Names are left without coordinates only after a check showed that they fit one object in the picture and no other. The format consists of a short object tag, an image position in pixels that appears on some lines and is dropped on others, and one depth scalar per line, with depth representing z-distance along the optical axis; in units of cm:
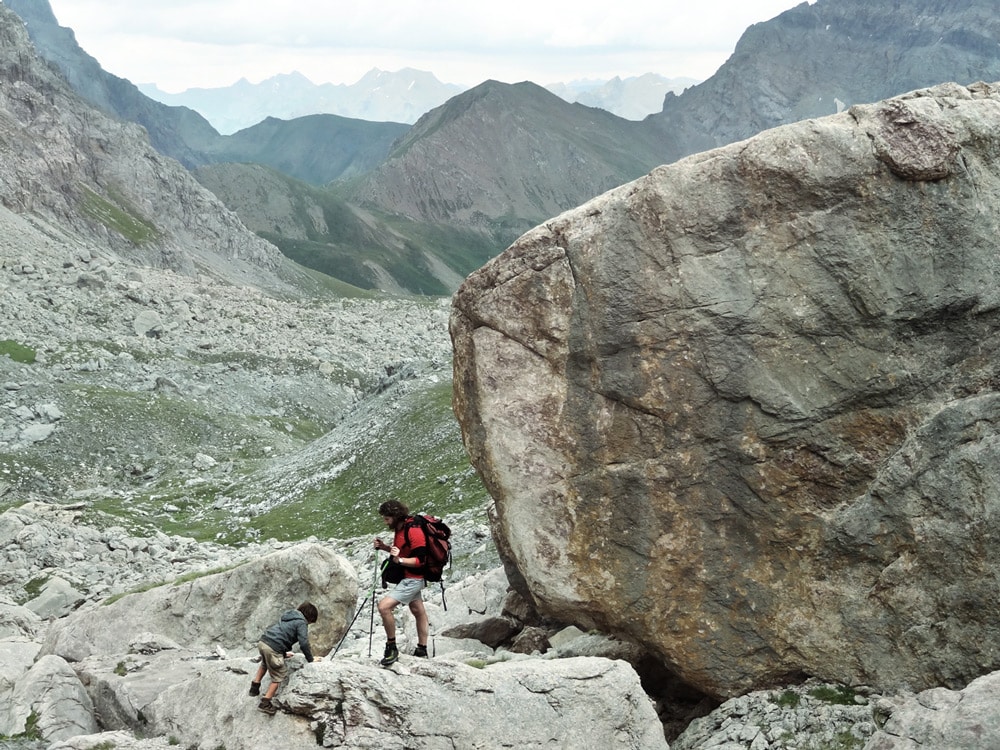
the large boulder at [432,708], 1484
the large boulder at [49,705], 1833
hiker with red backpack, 1670
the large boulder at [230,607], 2275
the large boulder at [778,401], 1672
